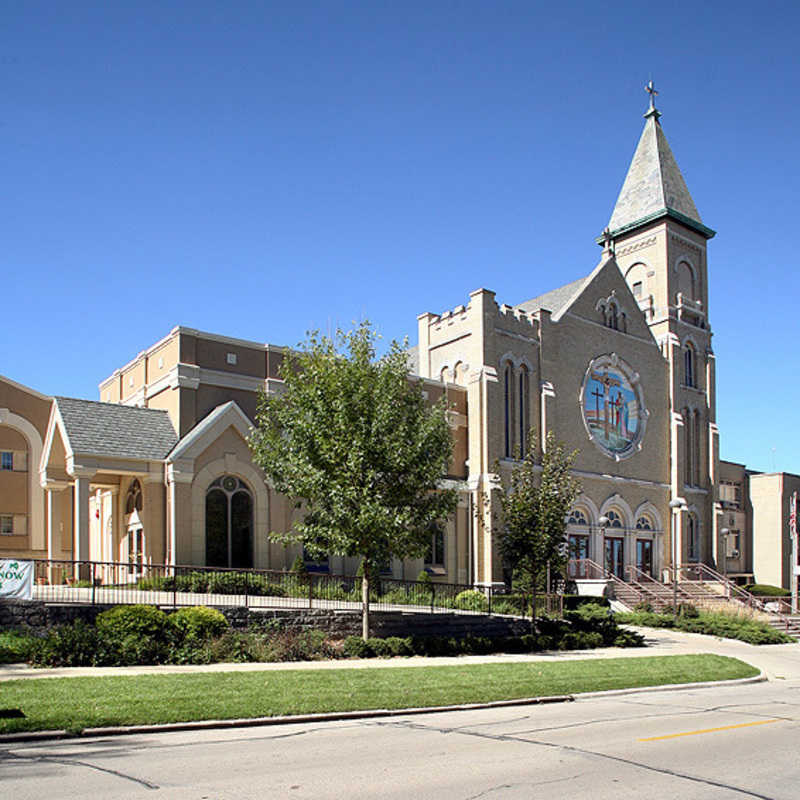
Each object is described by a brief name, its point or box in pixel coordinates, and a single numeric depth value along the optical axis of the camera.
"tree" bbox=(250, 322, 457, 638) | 21.88
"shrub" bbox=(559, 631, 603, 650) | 24.72
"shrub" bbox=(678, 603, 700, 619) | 33.62
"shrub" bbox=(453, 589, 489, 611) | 29.81
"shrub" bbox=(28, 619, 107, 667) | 16.77
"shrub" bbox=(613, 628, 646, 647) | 25.58
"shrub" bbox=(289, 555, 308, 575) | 29.27
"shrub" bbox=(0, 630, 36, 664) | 16.86
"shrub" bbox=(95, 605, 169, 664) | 17.59
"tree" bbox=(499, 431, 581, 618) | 26.09
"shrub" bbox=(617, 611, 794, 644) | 29.67
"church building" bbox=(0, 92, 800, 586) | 28.86
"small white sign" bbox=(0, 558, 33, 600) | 18.61
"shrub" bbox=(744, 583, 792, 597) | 47.25
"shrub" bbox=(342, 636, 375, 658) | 20.66
